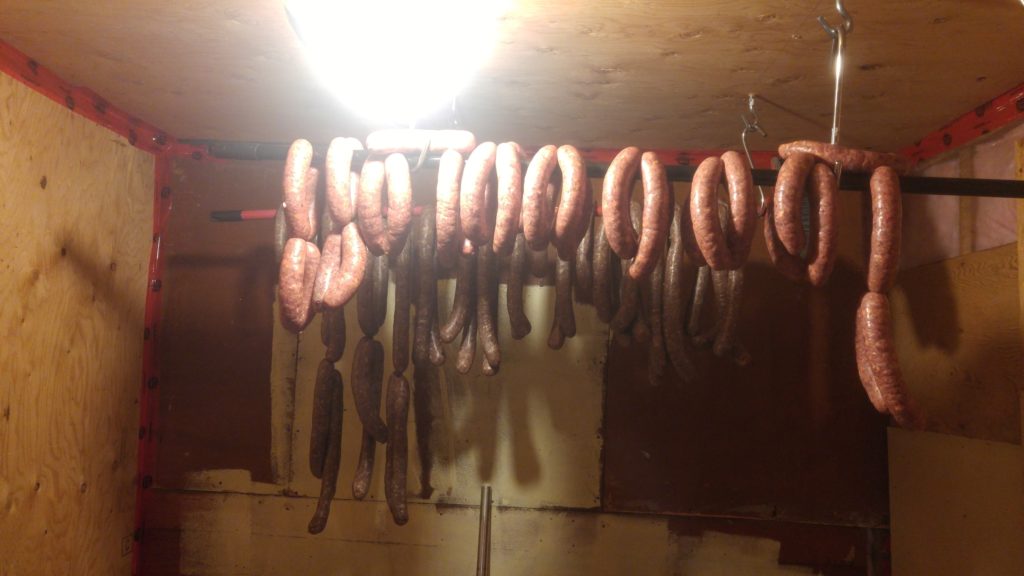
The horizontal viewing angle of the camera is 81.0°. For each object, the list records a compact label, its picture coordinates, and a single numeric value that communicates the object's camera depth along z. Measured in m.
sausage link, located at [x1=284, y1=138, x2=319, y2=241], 1.66
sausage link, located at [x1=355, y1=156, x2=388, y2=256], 1.67
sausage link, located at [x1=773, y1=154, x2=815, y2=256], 1.49
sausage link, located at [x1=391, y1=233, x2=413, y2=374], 2.19
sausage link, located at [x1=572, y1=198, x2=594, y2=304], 2.22
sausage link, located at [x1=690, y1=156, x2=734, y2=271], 1.53
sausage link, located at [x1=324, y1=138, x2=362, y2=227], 1.68
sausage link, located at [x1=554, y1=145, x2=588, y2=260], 1.60
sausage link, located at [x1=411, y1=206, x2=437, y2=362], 2.23
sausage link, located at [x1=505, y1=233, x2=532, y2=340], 2.21
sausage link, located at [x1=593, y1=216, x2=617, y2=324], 2.17
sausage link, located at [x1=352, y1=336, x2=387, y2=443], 2.13
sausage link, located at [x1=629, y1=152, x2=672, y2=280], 1.58
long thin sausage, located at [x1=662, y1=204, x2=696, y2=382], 2.14
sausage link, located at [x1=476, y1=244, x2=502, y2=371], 2.18
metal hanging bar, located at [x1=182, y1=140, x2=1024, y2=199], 1.53
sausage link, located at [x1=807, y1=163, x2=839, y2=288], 1.53
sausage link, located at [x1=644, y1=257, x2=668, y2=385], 2.24
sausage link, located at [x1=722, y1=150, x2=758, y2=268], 1.54
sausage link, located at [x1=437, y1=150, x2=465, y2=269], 1.65
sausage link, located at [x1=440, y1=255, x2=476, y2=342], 2.16
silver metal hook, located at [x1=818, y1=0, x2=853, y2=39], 1.53
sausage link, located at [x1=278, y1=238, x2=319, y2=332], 1.67
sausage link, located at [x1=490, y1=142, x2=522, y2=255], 1.62
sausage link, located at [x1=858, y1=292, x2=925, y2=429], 1.51
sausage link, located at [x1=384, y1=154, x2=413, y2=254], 1.66
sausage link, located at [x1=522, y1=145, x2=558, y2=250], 1.60
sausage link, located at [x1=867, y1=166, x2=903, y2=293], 1.50
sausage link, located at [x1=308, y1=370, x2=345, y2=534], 2.15
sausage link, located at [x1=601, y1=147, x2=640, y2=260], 1.60
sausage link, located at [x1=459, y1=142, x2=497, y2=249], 1.62
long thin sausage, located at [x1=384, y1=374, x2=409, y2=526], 2.17
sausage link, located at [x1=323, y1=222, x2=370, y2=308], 1.67
